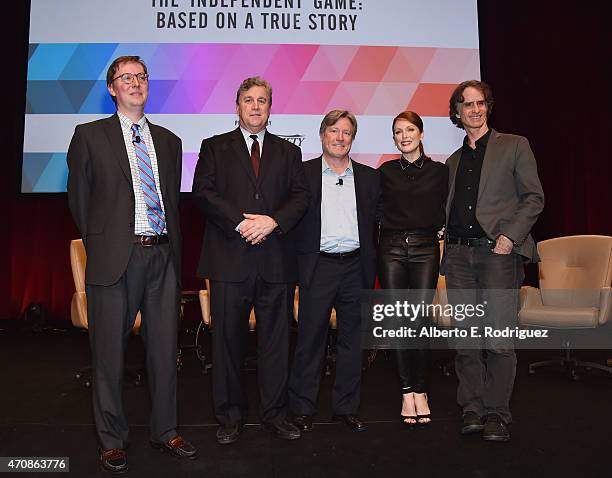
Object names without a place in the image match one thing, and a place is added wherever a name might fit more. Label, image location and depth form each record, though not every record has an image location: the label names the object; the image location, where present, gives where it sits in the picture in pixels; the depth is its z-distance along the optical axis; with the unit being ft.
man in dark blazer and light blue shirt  9.28
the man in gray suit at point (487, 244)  8.83
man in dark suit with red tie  8.54
